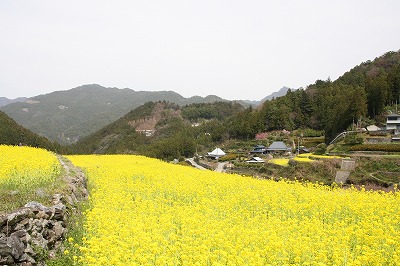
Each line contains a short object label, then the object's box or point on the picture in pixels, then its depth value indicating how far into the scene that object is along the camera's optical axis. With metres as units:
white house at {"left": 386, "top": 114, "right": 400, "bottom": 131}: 54.32
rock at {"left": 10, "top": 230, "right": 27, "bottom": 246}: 8.00
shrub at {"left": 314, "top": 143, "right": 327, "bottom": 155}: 49.19
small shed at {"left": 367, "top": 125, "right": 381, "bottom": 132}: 54.52
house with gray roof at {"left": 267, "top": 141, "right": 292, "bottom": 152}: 66.12
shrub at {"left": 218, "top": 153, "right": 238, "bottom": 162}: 65.31
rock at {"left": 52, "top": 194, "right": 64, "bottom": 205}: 10.33
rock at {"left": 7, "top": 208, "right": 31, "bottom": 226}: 8.12
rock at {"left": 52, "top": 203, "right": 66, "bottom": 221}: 9.77
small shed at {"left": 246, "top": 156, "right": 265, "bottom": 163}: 53.38
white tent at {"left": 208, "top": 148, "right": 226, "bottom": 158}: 71.76
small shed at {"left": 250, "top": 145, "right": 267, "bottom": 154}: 66.62
